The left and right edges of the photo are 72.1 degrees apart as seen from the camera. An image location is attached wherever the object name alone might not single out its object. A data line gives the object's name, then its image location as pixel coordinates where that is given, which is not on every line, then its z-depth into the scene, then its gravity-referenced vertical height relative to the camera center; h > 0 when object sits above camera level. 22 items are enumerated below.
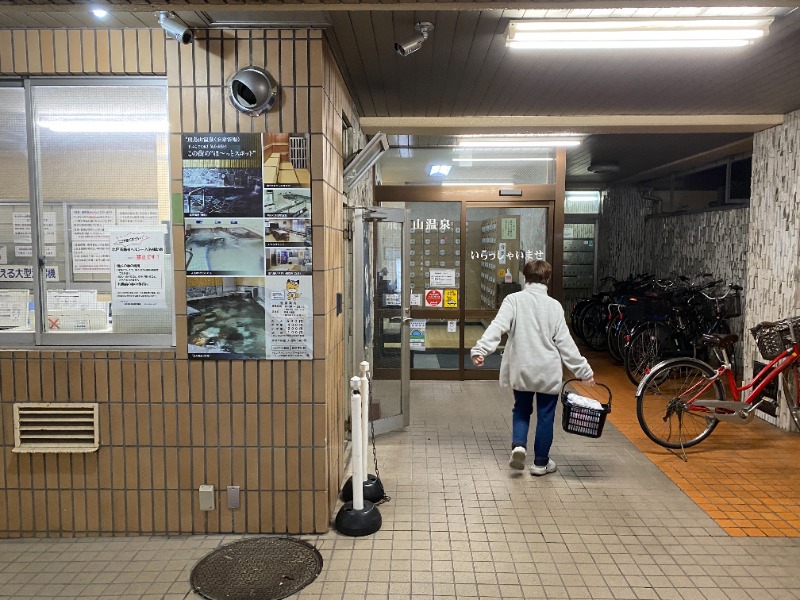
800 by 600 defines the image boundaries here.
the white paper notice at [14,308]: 3.46 -0.30
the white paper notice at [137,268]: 3.35 -0.04
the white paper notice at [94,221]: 3.38 +0.24
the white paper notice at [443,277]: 7.39 -0.19
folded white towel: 4.35 -1.10
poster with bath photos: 3.19 +0.10
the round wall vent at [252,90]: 3.08 +0.97
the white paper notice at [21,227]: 3.41 +0.20
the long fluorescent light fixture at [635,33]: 3.19 +1.38
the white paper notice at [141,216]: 3.36 +0.27
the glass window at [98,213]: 3.34 +0.29
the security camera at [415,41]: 3.16 +1.30
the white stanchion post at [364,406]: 3.43 -0.92
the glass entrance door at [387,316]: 5.17 -0.52
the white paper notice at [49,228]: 3.40 +0.20
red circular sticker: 7.38 -0.47
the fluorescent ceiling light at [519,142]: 6.60 +1.49
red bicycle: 4.73 -1.03
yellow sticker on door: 7.38 -0.48
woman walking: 4.22 -0.66
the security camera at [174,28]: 2.91 +1.25
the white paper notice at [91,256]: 3.37 +0.03
